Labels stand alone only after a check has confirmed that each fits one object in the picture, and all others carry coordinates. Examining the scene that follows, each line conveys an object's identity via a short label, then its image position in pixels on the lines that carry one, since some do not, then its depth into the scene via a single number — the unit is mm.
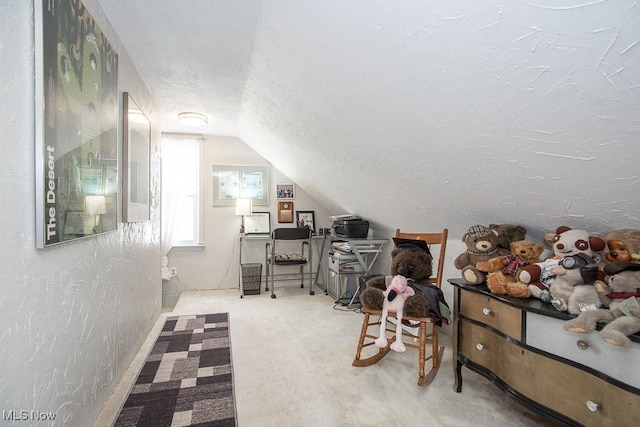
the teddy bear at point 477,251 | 1782
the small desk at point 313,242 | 4303
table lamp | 4395
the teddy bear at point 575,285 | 1235
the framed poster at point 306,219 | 4798
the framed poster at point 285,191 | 4773
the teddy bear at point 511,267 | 1524
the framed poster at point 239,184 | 4547
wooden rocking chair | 1956
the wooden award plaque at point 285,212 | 4777
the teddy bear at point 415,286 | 2010
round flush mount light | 3576
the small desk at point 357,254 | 3625
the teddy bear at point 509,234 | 1835
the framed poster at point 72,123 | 1075
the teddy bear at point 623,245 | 1263
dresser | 1071
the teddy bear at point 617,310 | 1048
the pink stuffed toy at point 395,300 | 1975
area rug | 1680
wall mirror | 2061
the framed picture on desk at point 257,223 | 4613
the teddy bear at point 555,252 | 1400
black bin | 4184
